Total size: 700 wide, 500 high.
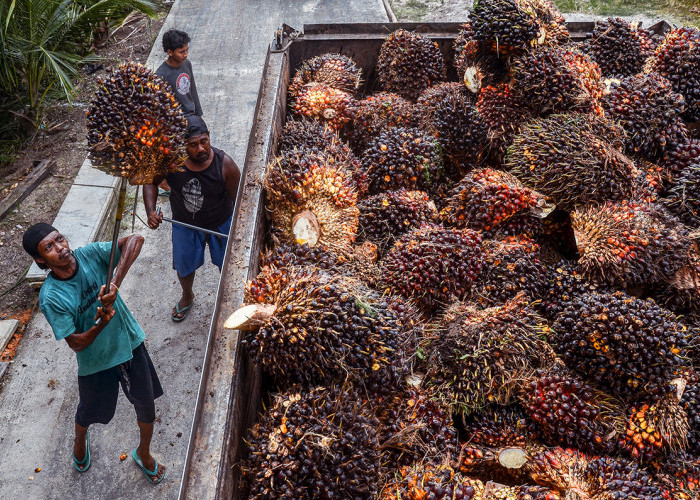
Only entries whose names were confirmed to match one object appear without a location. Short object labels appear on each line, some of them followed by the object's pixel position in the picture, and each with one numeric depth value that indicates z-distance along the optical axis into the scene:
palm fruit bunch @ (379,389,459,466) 1.93
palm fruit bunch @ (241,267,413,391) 1.92
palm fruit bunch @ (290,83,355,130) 3.39
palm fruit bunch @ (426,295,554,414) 2.11
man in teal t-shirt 2.72
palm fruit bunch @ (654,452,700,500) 1.88
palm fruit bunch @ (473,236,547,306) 2.45
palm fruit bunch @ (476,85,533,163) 3.07
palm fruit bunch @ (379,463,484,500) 1.69
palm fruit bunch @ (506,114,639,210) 2.61
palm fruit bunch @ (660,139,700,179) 2.90
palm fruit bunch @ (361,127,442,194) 2.95
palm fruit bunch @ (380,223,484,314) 2.37
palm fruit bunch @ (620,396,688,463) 1.97
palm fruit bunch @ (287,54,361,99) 3.67
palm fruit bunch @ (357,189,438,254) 2.75
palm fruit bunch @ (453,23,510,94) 3.23
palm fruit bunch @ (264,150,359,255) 2.54
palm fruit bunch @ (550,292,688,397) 2.03
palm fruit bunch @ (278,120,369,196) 2.91
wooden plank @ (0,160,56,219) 5.42
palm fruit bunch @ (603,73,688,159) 2.90
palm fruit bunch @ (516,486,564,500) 1.72
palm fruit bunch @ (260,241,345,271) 2.28
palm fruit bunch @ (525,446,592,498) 1.81
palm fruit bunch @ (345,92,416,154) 3.34
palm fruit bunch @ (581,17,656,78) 3.48
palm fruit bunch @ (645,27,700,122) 3.22
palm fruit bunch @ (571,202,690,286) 2.38
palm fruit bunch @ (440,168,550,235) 2.65
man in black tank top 3.57
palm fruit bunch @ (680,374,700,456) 2.03
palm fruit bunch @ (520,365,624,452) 1.99
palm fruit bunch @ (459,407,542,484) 1.96
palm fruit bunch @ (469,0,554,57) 3.08
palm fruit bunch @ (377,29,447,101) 3.76
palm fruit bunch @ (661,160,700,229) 2.74
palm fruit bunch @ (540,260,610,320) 2.41
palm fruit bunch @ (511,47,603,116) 2.87
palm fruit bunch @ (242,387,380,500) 1.70
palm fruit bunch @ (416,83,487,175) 3.15
